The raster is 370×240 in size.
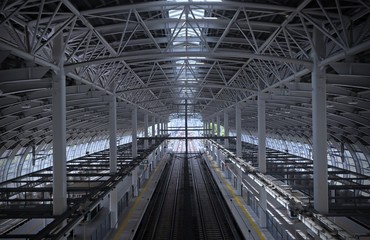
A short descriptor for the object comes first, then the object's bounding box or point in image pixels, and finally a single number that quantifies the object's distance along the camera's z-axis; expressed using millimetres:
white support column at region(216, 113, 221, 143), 44809
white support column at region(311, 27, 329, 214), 11680
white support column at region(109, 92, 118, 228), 20797
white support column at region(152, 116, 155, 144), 46866
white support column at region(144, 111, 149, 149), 37119
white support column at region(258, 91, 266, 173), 20531
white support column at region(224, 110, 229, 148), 37569
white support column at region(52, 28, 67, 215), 11797
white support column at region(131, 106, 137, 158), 28344
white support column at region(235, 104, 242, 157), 28297
